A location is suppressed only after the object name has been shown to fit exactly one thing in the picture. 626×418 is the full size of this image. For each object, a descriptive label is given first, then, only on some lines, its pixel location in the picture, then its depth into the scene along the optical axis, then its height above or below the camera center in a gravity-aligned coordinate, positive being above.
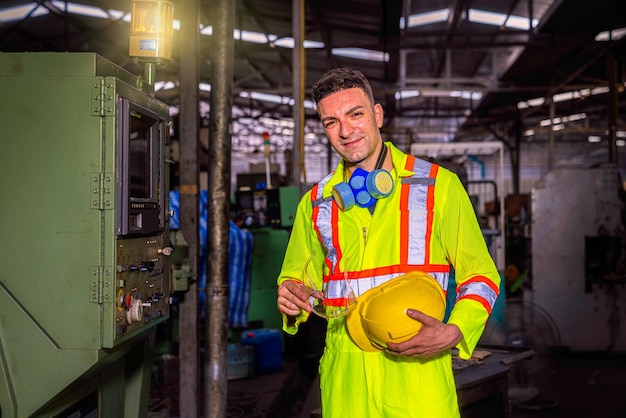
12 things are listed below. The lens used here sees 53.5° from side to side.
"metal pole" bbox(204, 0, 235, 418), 3.10 +0.09
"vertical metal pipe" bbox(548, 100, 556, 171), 10.57 +1.57
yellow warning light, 2.80 +0.89
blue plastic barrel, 5.80 -1.16
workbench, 2.87 -0.78
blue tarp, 5.65 -0.46
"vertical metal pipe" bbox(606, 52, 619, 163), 8.04 +1.61
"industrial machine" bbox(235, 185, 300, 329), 6.23 -0.23
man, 1.66 -0.09
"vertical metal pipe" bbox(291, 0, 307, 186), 5.35 +1.13
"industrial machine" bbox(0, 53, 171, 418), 2.17 +0.01
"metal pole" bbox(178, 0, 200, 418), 3.37 +0.17
